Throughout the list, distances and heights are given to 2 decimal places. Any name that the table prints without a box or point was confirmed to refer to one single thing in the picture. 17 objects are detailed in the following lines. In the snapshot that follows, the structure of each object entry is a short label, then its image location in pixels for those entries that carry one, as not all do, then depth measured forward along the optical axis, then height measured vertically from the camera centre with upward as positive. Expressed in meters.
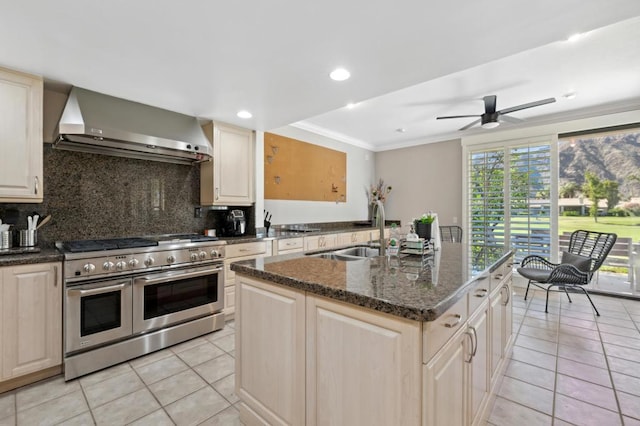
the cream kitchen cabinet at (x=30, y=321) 1.95 -0.77
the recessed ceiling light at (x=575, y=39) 2.29 +1.40
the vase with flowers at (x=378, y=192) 6.08 +0.43
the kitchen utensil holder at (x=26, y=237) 2.34 -0.20
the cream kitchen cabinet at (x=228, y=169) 3.35 +0.53
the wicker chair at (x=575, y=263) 3.39 -0.65
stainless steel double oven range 2.15 -0.72
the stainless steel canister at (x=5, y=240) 2.18 -0.21
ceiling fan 3.36 +1.14
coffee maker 3.56 -0.13
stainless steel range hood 2.33 +0.73
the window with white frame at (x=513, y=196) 4.25 +0.26
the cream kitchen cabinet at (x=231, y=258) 3.17 -0.52
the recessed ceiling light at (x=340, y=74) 2.24 +1.11
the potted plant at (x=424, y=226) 2.28 -0.11
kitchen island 0.99 -0.54
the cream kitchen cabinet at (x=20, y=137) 2.14 +0.57
